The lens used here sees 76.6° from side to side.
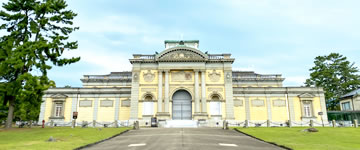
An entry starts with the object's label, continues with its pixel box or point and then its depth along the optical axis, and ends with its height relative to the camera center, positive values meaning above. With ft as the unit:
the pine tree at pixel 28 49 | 69.26 +18.89
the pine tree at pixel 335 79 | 156.97 +19.88
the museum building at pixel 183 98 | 112.06 +5.45
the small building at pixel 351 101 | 131.13 +3.63
